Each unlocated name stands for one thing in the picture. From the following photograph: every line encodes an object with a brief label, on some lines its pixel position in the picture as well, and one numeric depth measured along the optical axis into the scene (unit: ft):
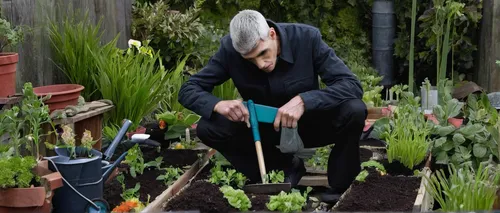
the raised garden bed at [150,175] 13.17
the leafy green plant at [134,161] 14.38
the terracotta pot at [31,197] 10.84
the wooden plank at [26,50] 15.80
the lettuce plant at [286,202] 11.57
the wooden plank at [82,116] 14.66
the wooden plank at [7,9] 15.24
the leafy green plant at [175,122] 16.46
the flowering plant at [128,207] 12.05
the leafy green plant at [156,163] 14.62
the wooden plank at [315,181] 14.25
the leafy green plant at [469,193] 10.81
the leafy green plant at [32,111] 12.10
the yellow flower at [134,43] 18.67
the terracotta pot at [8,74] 13.85
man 12.50
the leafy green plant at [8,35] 14.05
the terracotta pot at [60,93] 15.03
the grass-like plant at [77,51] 17.31
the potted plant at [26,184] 10.82
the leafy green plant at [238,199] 11.75
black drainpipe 23.32
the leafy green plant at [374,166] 13.64
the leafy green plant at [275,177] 12.83
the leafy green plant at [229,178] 13.15
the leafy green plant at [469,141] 13.85
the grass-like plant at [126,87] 17.25
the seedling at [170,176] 13.96
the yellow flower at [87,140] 11.81
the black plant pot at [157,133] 16.49
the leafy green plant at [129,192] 13.07
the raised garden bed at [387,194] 11.78
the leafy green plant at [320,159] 14.89
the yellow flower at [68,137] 11.68
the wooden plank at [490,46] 20.99
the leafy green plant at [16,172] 10.73
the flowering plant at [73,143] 11.71
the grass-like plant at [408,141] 13.73
